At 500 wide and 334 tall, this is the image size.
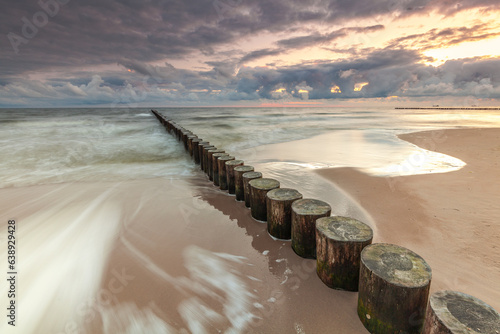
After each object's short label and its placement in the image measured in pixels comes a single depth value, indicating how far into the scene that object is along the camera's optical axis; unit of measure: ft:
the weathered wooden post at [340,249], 6.97
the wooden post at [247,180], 13.58
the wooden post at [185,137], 32.68
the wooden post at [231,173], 16.35
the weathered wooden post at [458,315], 4.26
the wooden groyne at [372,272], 4.52
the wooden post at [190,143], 28.14
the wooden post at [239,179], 14.79
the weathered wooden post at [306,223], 8.72
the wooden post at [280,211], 10.13
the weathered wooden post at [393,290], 5.34
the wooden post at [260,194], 11.83
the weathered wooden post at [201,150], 23.55
